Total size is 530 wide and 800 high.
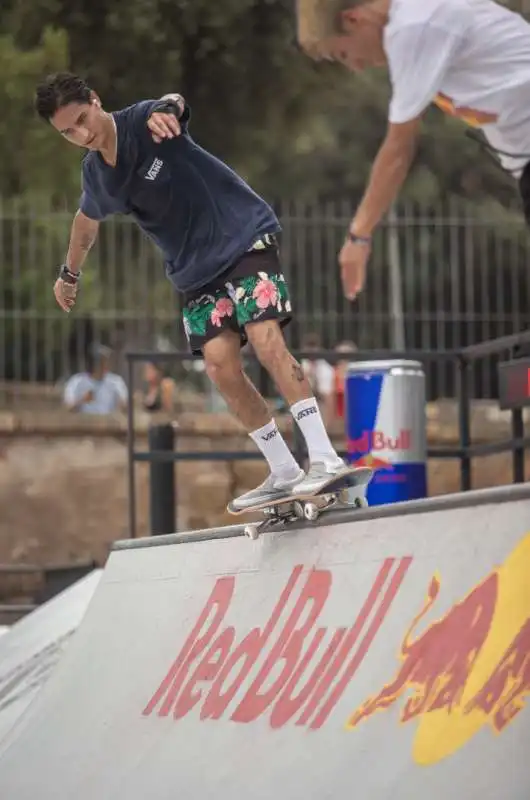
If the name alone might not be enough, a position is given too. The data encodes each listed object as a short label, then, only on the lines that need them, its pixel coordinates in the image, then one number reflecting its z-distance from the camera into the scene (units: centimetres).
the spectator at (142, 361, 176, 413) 2483
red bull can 1417
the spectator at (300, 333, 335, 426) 2328
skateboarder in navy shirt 980
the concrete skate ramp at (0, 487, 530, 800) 688
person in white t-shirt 972
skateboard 919
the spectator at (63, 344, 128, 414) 2531
